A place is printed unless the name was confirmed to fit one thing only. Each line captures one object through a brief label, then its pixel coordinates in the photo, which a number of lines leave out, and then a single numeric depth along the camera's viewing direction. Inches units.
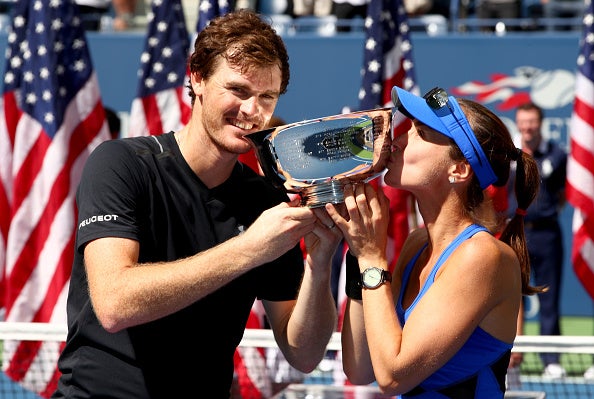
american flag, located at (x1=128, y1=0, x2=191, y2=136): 609.0
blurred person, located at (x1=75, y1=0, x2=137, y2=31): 968.9
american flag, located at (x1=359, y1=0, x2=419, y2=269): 584.1
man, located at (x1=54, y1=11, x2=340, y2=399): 228.8
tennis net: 356.5
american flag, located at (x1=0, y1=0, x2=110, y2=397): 570.6
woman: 233.8
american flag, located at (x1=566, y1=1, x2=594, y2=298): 616.1
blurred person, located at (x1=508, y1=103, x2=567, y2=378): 702.5
